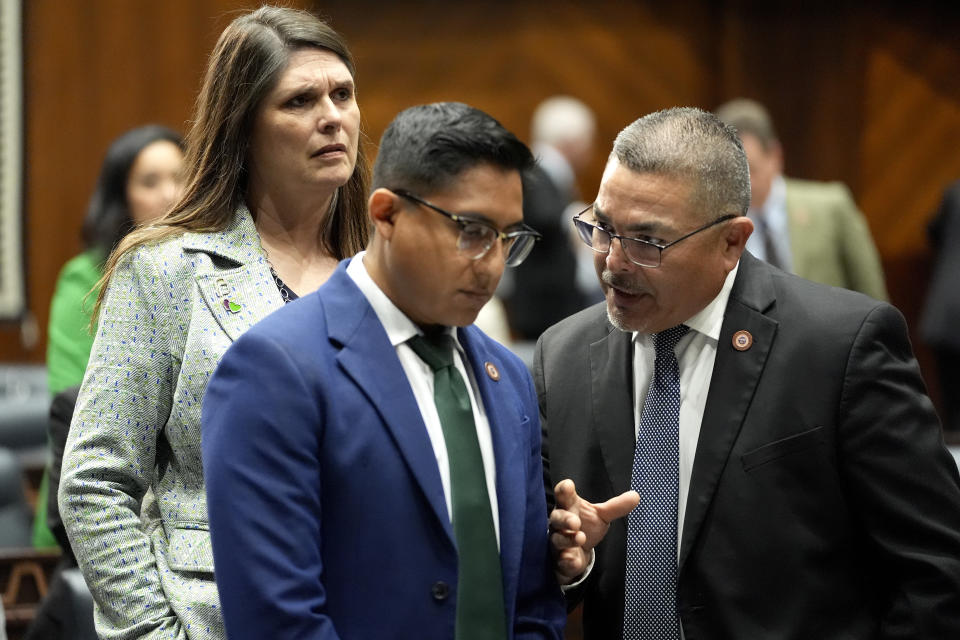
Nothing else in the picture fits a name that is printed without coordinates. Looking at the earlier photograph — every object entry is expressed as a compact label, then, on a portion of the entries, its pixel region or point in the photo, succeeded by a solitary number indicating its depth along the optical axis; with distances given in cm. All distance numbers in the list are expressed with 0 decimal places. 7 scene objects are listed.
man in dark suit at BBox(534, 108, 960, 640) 444
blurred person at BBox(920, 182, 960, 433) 1366
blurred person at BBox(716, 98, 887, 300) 1080
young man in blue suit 356
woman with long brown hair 432
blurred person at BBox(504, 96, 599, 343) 1245
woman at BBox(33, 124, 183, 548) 797
